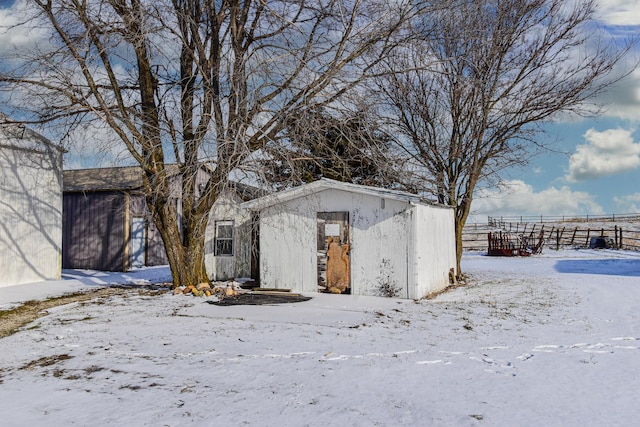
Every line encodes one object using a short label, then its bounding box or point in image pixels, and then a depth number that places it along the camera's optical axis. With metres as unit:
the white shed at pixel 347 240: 11.47
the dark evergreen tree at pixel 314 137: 10.96
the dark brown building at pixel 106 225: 18.42
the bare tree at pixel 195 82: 10.80
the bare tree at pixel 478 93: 15.77
